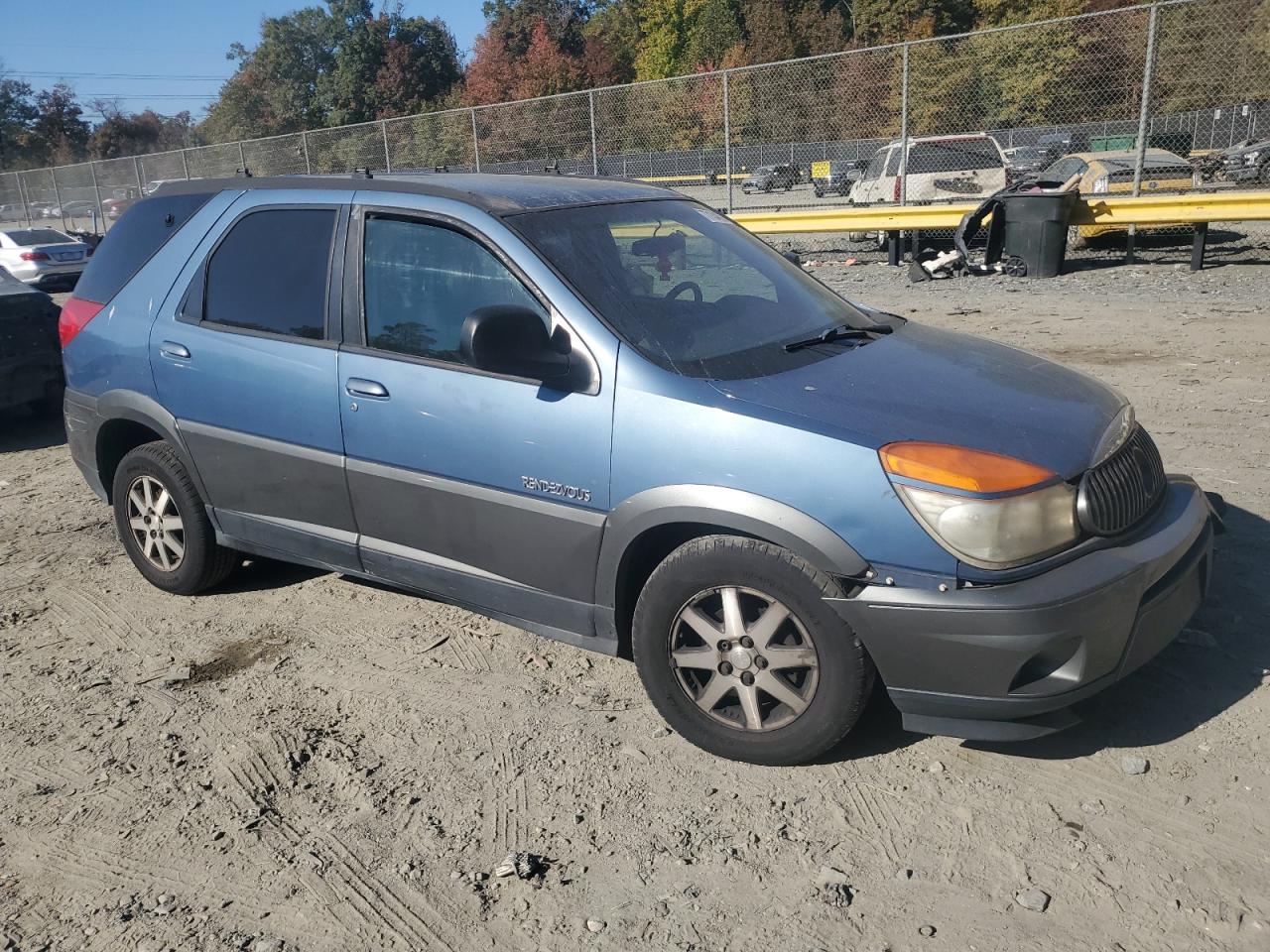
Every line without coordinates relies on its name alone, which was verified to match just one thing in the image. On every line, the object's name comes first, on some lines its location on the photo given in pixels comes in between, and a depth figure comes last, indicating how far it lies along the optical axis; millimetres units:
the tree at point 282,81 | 66875
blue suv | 2930
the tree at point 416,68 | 64312
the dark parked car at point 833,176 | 18062
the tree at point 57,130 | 73938
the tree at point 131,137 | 76000
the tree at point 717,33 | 58594
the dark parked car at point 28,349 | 7926
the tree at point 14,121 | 72312
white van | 15898
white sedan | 21000
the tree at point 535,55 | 55469
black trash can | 12961
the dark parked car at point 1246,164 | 16172
